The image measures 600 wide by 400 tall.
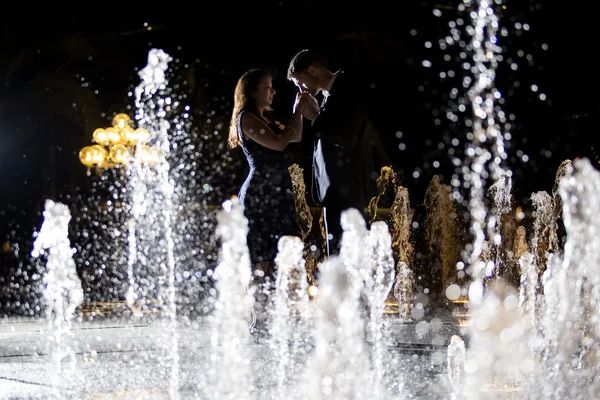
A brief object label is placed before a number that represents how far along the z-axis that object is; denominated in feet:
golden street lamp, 40.34
